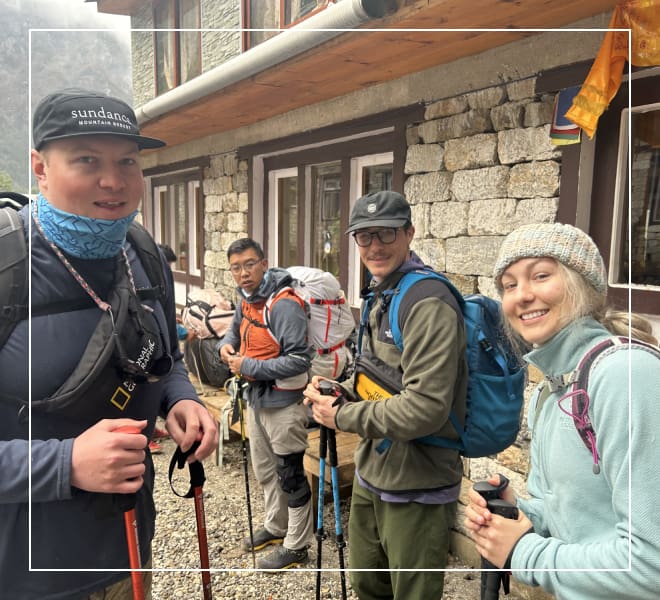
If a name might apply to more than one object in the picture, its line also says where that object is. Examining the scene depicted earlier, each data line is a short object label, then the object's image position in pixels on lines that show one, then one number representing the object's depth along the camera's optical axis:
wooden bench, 2.79
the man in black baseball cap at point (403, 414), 1.52
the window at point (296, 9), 1.91
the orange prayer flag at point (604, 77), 1.51
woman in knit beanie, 0.75
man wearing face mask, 0.81
